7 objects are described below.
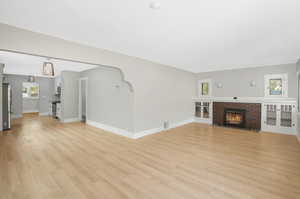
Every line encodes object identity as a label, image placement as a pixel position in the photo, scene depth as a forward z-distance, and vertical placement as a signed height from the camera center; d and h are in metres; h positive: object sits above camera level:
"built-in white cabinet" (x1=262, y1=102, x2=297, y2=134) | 4.54 -0.70
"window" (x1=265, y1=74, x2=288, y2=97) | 4.69 +0.44
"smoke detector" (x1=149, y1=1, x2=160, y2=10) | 1.57 +1.10
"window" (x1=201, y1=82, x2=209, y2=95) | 6.43 +0.45
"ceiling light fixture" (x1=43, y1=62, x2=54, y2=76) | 3.45 +0.72
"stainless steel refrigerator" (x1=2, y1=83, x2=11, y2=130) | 4.95 -0.31
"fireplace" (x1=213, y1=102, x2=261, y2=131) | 5.13 -0.71
